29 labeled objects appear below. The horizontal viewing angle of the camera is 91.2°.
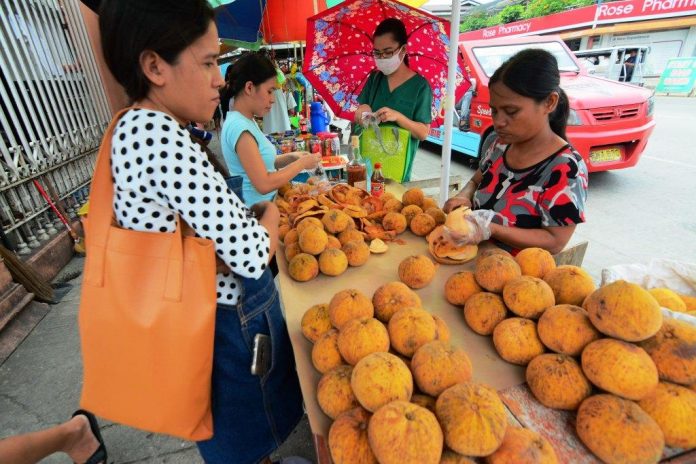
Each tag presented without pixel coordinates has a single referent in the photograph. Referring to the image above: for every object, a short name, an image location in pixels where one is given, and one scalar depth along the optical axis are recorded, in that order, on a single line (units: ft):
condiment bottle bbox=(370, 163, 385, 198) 7.89
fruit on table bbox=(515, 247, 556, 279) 4.22
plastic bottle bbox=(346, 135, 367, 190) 8.52
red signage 64.03
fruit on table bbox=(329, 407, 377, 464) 2.53
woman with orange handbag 2.89
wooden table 2.83
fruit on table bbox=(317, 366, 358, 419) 2.93
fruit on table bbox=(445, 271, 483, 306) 4.27
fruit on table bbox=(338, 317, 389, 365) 3.16
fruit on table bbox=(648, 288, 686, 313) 3.59
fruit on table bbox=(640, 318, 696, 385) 2.78
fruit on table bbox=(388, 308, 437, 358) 3.27
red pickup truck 16.06
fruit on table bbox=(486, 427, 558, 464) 2.35
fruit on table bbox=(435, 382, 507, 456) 2.36
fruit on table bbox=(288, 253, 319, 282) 5.08
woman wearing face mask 9.21
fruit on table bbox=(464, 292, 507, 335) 3.76
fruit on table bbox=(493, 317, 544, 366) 3.35
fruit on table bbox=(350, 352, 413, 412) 2.67
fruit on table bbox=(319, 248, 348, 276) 5.17
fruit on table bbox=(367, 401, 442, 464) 2.29
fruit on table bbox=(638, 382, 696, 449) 2.59
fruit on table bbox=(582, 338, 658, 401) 2.69
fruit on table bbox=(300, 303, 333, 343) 3.86
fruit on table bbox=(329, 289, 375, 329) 3.67
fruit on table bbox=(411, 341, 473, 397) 2.86
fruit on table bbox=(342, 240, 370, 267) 5.42
